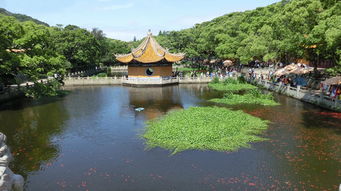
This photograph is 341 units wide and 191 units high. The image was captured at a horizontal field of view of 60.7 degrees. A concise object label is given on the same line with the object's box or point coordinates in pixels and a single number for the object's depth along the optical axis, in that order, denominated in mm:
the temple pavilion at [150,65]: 40781
